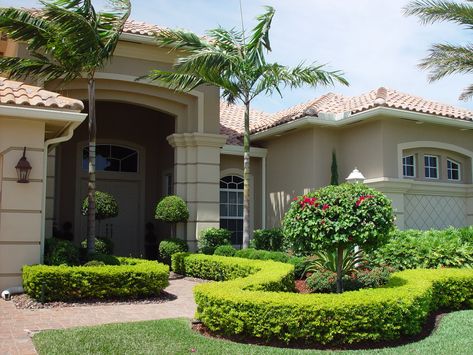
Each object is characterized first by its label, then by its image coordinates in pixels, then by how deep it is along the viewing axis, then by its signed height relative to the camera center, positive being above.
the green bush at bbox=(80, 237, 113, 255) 13.02 -0.72
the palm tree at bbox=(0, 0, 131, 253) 10.66 +3.80
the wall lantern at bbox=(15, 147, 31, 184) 9.96 +0.91
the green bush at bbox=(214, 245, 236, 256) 13.70 -0.90
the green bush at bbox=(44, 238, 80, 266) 10.32 -0.75
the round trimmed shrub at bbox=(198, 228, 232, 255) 14.82 -0.61
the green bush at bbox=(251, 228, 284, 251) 14.80 -0.66
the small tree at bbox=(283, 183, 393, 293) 8.27 -0.04
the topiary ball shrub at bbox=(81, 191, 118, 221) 13.22 +0.27
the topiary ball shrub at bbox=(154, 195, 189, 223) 14.57 +0.20
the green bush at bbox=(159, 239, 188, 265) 14.83 -0.86
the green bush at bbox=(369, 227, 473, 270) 10.82 -0.76
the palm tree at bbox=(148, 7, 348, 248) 13.10 +3.82
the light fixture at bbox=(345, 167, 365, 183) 12.55 +0.96
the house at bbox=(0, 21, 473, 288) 14.53 +1.99
